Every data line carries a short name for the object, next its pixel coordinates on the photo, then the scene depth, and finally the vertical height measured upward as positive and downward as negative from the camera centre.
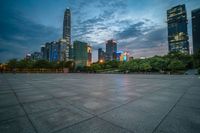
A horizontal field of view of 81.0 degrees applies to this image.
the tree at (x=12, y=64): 80.57 +3.46
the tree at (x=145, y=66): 52.49 -0.12
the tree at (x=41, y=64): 83.44 +3.18
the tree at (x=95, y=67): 97.06 -0.19
